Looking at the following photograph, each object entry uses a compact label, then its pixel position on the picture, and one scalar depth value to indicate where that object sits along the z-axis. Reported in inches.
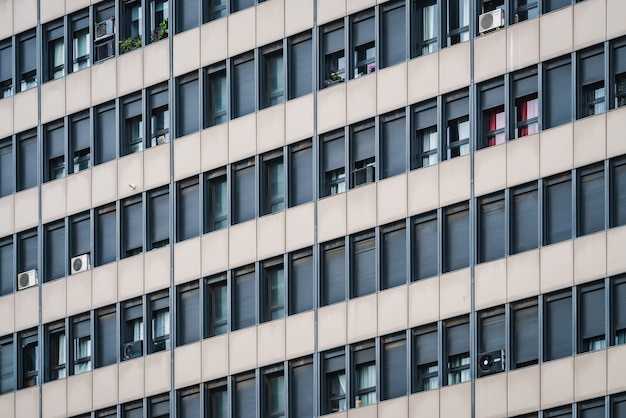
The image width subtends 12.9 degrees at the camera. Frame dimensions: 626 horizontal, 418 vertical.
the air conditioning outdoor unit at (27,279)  3174.2
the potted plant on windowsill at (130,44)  3122.5
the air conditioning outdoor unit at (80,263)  3122.5
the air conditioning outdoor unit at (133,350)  3063.5
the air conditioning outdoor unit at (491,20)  2810.0
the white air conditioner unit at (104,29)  3152.1
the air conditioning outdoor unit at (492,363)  2763.3
